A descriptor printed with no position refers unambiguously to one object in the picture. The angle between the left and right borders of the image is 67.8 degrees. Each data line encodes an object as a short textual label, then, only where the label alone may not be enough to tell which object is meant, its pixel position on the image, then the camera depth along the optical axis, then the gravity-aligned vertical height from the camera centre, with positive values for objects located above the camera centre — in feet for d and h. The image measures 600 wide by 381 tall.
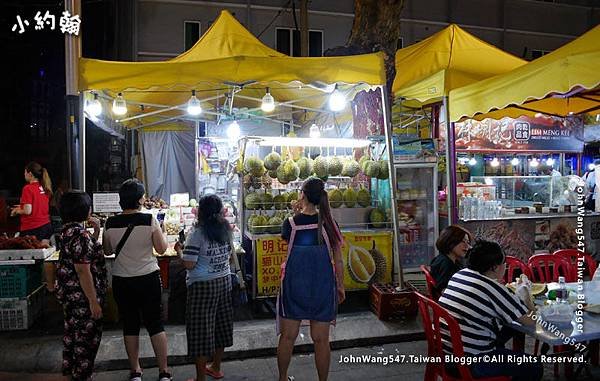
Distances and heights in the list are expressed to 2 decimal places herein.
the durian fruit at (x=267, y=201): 19.57 -0.53
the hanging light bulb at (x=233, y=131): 28.57 +3.81
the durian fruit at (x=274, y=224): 19.31 -1.53
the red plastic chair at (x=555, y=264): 15.26 -2.78
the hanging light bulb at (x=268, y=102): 19.71 +3.87
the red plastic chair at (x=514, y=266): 14.97 -2.83
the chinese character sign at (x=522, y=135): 29.86 +3.43
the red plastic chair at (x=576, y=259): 15.47 -2.77
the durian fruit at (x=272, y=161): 19.11 +1.18
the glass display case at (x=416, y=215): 22.44 -1.46
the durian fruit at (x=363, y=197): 20.59 -0.47
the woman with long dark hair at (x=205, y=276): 12.30 -2.43
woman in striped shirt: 9.43 -2.83
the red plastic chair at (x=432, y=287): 13.01 -3.00
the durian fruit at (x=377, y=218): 20.36 -1.44
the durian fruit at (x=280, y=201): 19.74 -0.56
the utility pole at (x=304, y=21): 46.11 +17.41
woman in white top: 12.40 -2.07
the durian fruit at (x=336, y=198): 20.25 -0.48
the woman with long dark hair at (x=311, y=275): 11.71 -2.30
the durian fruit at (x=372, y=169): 19.69 +0.78
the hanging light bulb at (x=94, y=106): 20.62 +4.03
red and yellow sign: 19.21 -3.20
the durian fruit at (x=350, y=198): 20.47 -0.50
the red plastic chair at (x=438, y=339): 9.42 -3.47
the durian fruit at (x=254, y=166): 19.03 +0.98
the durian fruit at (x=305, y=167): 19.44 +0.91
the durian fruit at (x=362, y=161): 20.20 +1.20
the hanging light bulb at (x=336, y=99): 19.25 +3.92
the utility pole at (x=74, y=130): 16.99 +2.40
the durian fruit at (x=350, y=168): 20.06 +0.85
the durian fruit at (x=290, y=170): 18.92 +0.78
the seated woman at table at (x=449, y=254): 12.64 -1.98
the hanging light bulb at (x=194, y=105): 20.43 +4.01
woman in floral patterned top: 11.64 -2.63
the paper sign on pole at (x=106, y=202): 18.33 -0.43
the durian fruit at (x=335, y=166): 19.71 +0.95
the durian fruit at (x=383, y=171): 19.75 +0.69
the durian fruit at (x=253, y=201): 19.43 -0.52
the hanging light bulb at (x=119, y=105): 21.83 +4.31
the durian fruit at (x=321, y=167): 19.53 +0.91
